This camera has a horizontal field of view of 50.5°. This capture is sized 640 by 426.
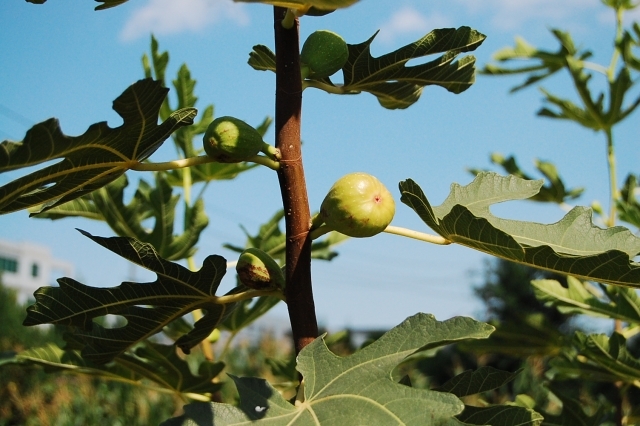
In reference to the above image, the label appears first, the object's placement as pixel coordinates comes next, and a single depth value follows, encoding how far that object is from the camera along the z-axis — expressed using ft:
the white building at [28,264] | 106.83
